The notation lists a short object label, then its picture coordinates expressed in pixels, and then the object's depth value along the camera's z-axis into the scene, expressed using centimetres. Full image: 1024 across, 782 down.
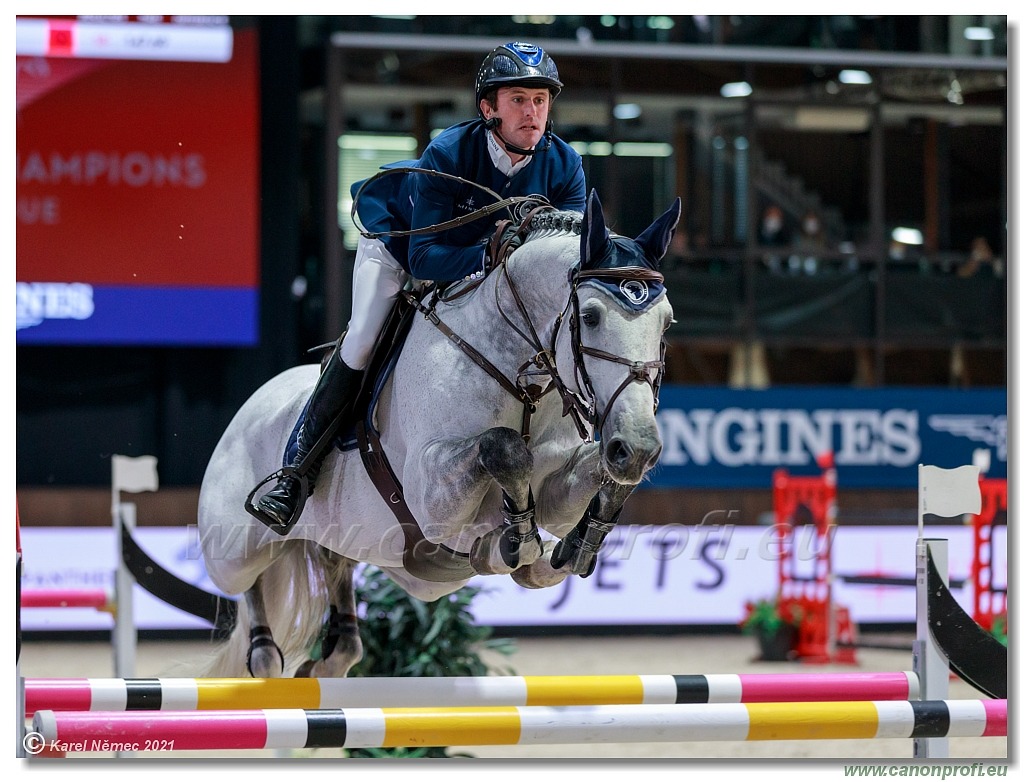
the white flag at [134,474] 1053
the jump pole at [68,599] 1068
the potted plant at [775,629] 1687
